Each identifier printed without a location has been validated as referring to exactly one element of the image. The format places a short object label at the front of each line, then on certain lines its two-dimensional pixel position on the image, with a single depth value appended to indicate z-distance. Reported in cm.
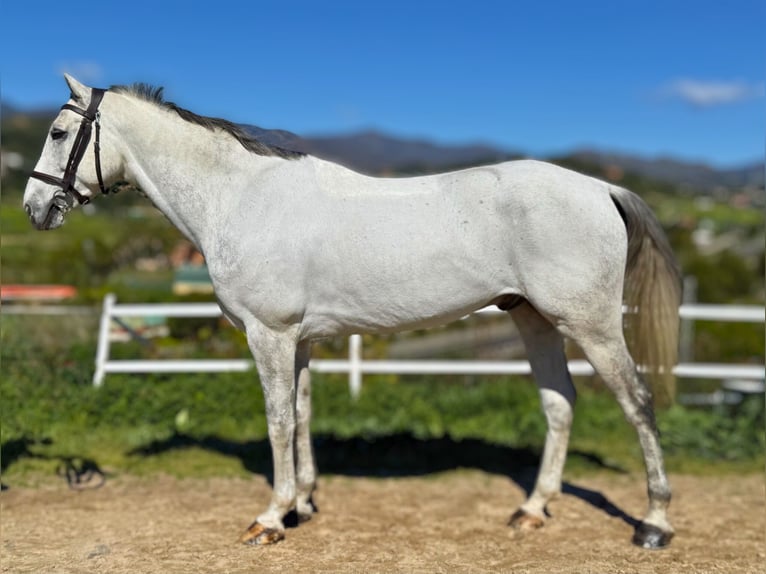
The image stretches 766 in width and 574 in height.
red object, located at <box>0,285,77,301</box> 1091
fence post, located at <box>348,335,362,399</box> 742
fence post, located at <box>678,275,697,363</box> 1280
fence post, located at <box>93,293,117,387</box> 716
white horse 412
